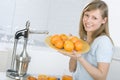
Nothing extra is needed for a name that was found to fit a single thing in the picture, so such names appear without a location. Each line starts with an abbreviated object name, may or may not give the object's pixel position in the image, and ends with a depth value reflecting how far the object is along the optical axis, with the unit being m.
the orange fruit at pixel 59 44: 1.25
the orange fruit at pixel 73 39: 1.29
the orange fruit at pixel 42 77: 1.45
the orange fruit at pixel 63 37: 1.32
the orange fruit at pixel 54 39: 1.29
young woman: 1.27
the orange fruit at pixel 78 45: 1.25
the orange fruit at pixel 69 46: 1.23
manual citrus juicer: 1.45
